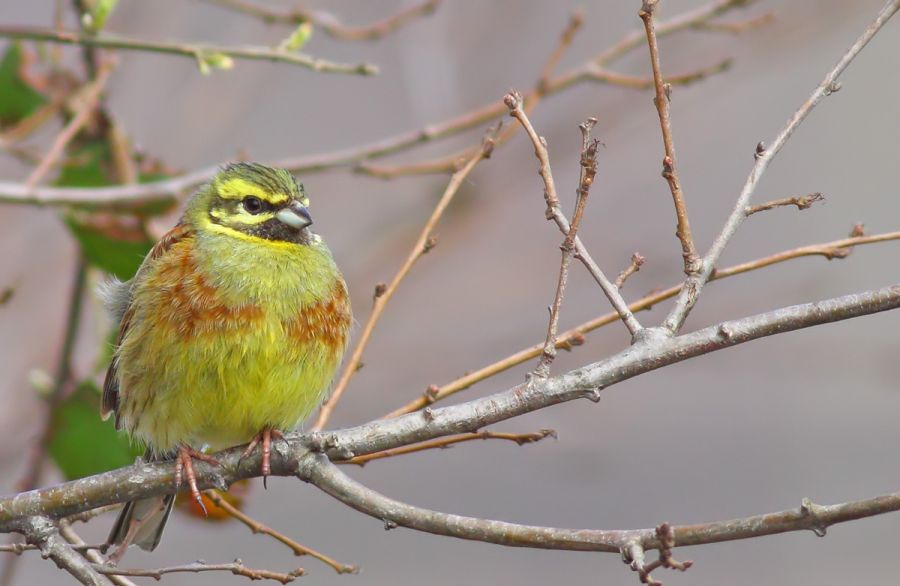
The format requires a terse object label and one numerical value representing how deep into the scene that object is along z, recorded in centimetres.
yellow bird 821
